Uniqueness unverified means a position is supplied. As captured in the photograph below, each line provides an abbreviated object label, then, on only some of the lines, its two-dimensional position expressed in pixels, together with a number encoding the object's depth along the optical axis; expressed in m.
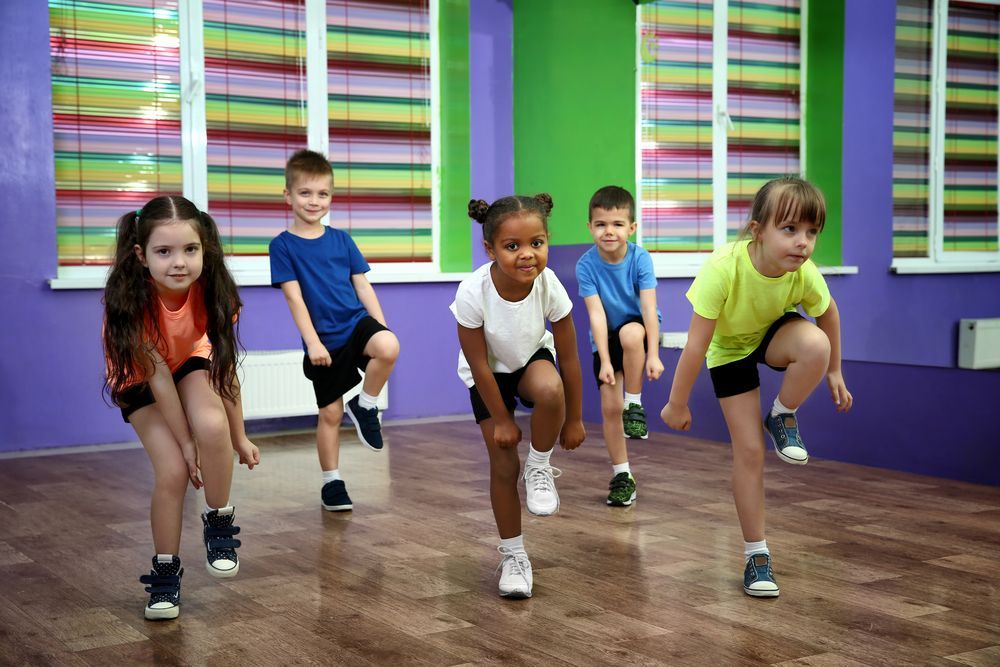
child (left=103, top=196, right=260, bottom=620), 2.55
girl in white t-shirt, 2.51
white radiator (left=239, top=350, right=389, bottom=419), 5.46
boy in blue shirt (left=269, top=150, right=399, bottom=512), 3.65
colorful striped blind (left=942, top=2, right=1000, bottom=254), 3.32
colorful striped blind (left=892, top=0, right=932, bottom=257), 3.66
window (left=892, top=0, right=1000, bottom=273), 3.36
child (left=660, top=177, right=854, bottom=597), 2.50
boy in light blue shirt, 3.72
